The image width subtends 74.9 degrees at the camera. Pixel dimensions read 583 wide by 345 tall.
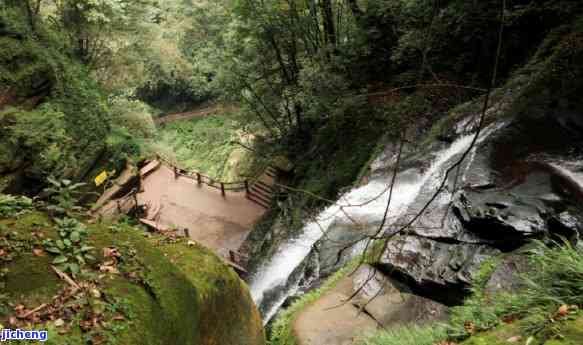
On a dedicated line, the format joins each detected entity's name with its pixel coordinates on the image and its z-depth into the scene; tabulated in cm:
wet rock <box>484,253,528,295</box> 506
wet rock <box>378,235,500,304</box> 590
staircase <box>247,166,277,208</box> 1597
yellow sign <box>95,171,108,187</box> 1459
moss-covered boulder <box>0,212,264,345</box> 262
